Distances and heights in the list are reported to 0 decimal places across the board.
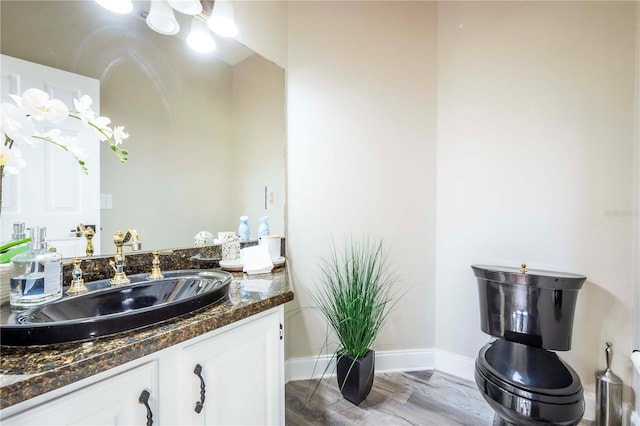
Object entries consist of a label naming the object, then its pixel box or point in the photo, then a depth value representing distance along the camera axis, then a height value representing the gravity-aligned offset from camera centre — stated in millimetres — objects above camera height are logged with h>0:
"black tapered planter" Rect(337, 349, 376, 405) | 1459 -908
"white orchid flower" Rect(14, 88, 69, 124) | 654 +256
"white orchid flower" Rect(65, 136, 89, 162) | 818 +185
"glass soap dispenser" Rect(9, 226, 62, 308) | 700 -176
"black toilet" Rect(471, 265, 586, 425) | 1015 -643
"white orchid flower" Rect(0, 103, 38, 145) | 634 +203
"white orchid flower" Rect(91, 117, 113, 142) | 880 +269
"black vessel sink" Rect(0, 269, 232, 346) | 562 -264
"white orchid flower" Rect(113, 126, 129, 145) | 966 +268
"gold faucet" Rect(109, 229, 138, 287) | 927 -187
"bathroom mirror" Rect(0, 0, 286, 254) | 942 +460
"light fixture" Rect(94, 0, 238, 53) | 1157 +882
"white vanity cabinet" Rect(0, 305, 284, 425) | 521 -433
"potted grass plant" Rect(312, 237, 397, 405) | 1467 -627
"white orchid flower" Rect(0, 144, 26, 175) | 655 +126
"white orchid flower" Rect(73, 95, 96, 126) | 814 +300
